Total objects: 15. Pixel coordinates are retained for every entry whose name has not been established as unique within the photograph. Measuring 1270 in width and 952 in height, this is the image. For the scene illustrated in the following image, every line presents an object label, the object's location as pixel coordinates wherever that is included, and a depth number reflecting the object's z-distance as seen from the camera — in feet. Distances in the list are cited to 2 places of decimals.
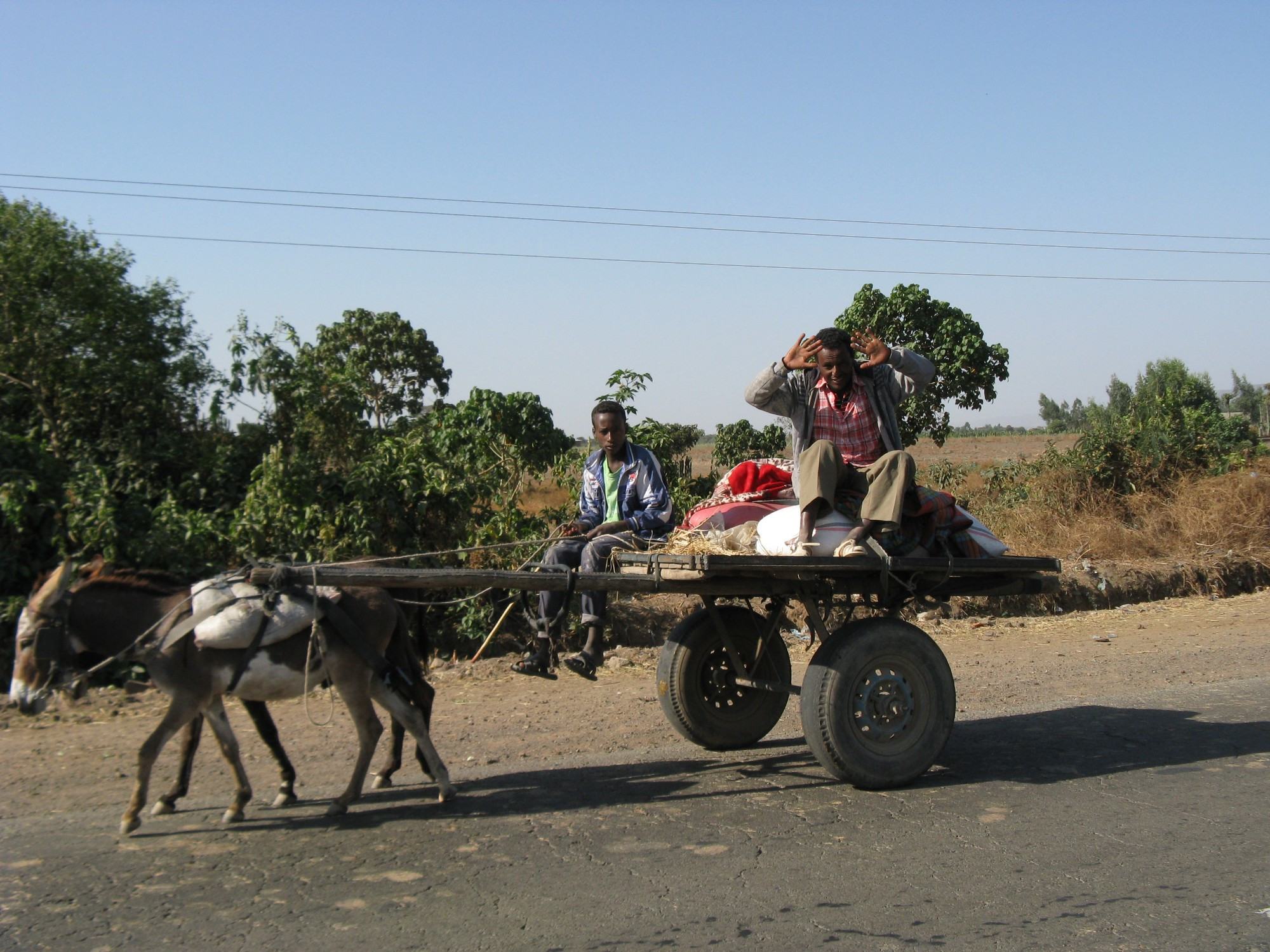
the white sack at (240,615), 17.53
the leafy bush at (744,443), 67.67
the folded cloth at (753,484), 22.85
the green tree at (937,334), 62.80
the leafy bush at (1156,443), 55.47
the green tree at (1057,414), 168.14
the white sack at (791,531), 19.29
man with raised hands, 20.18
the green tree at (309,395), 37.52
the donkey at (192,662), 17.21
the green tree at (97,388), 34.60
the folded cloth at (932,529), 20.04
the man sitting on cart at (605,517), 19.58
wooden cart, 17.93
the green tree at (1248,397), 120.26
